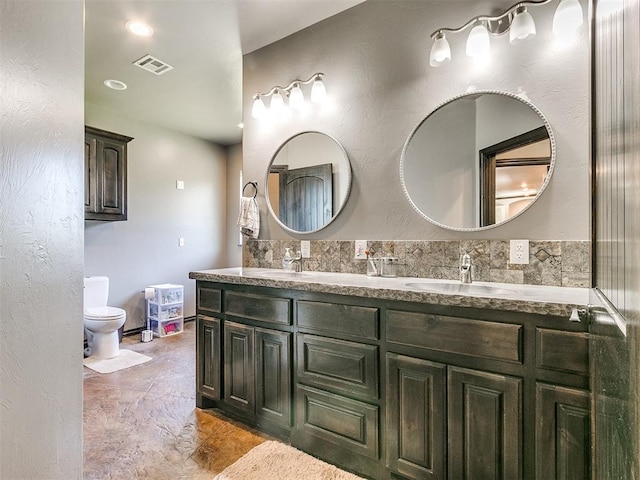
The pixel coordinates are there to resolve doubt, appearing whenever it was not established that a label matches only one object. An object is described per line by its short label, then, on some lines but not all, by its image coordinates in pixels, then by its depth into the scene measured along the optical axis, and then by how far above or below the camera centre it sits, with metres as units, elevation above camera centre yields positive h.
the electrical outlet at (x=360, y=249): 2.17 -0.07
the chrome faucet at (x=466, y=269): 1.74 -0.16
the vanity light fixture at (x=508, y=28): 1.58 +1.06
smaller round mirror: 2.28 +0.41
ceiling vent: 2.78 +1.48
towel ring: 2.67 +0.42
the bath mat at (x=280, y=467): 1.58 -1.11
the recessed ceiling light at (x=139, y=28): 2.33 +1.48
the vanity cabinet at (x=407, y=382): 1.16 -0.61
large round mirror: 1.70 +0.42
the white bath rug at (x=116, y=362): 3.00 -1.15
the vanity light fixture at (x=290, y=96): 2.33 +1.04
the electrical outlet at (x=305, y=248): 2.41 -0.07
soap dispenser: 2.38 -0.16
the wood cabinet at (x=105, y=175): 3.35 +0.66
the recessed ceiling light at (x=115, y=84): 3.17 +1.48
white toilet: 3.16 -0.77
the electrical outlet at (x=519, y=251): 1.67 -0.06
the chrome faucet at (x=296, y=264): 2.37 -0.18
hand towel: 2.57 +0.16
